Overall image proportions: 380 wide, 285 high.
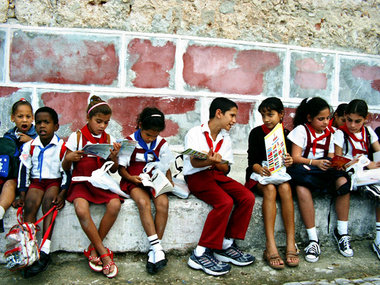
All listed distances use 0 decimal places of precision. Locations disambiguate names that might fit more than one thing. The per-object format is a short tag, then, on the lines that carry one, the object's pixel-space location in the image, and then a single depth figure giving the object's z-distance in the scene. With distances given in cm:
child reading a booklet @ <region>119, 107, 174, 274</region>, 311
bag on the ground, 272
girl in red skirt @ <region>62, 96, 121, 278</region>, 302
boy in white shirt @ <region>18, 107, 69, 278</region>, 312
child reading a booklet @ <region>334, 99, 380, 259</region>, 367
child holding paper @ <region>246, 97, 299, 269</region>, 329
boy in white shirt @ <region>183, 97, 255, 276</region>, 317
